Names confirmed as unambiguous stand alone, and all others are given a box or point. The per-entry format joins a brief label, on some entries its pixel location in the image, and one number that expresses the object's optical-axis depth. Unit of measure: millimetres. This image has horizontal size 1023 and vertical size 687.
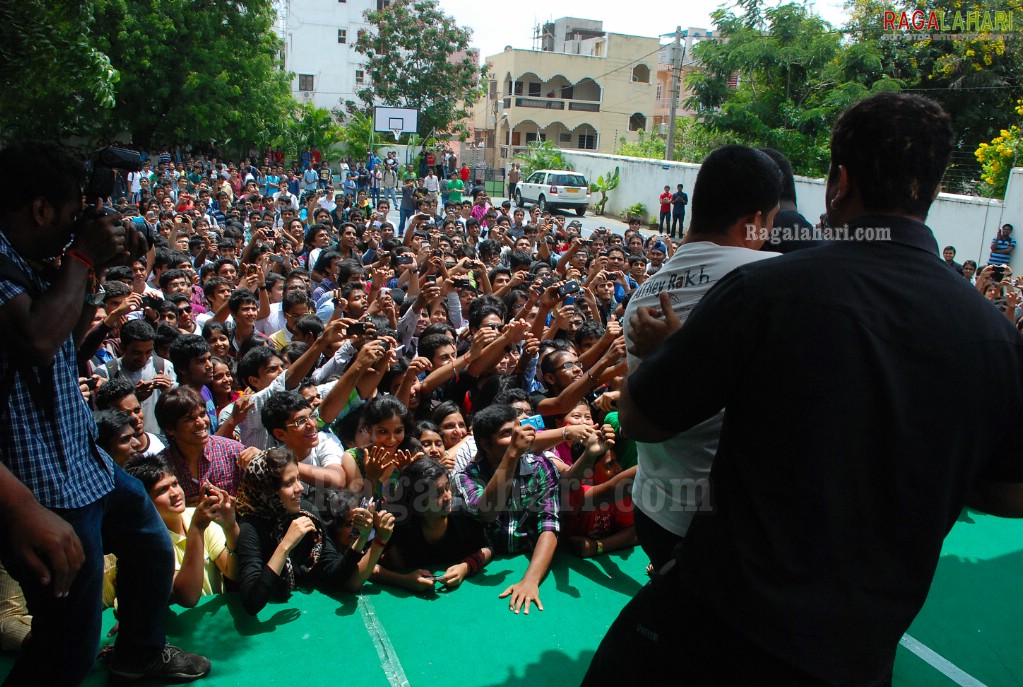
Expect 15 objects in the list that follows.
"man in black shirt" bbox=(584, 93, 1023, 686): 1291
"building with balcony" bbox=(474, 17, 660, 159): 43188
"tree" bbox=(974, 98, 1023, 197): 15758
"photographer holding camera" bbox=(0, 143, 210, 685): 1680
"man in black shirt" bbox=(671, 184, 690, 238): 21062
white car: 25984
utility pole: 25900
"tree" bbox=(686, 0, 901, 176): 21516
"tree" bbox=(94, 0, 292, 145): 22438
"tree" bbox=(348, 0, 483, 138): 37844
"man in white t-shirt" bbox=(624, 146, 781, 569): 1753
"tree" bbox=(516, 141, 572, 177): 32438
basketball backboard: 27531
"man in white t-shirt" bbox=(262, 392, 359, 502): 3828
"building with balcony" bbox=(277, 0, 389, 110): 43844
